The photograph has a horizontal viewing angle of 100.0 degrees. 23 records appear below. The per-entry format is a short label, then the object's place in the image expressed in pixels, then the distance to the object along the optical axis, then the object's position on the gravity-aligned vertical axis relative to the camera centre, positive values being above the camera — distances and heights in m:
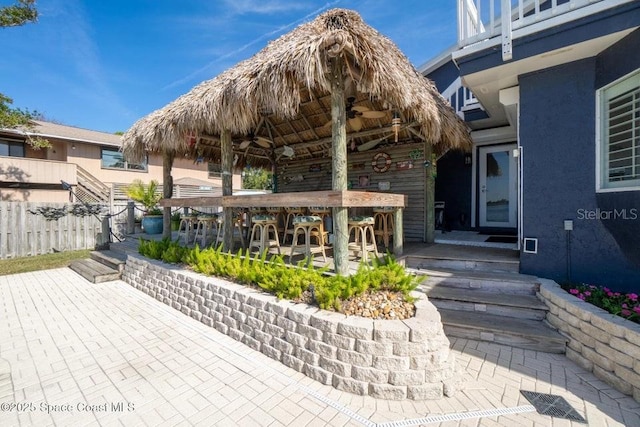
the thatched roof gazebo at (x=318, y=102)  3.36 +1.81
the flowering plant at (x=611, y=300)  2.72 -1.08
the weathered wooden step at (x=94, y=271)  6.15 -1.48
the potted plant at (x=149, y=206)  8.68 +0.12
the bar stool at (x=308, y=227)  4.27 -0.32
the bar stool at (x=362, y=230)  4.32 -0.39
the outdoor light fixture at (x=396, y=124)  5.32 +1.66
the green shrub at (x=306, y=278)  2.97 -0.88
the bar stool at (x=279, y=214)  6.61 -0.15
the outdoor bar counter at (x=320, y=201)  3.33 +0.11
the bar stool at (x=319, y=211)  5.73 -0.06
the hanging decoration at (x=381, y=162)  7.28 +1.26
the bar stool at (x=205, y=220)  6.24 -0.26
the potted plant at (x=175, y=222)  9.77 -0.46
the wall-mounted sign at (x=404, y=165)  6.91 +1.11
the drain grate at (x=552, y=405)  2.12 -1.66
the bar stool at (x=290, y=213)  6.31 -0.11
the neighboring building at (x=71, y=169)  11.68 +2.05
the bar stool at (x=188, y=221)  6.84 -0.31
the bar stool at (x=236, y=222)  5.76 -0.30
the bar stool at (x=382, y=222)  5.53 -0.34
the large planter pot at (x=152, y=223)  8.66 -0.44
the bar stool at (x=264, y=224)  4.80 -0.29
